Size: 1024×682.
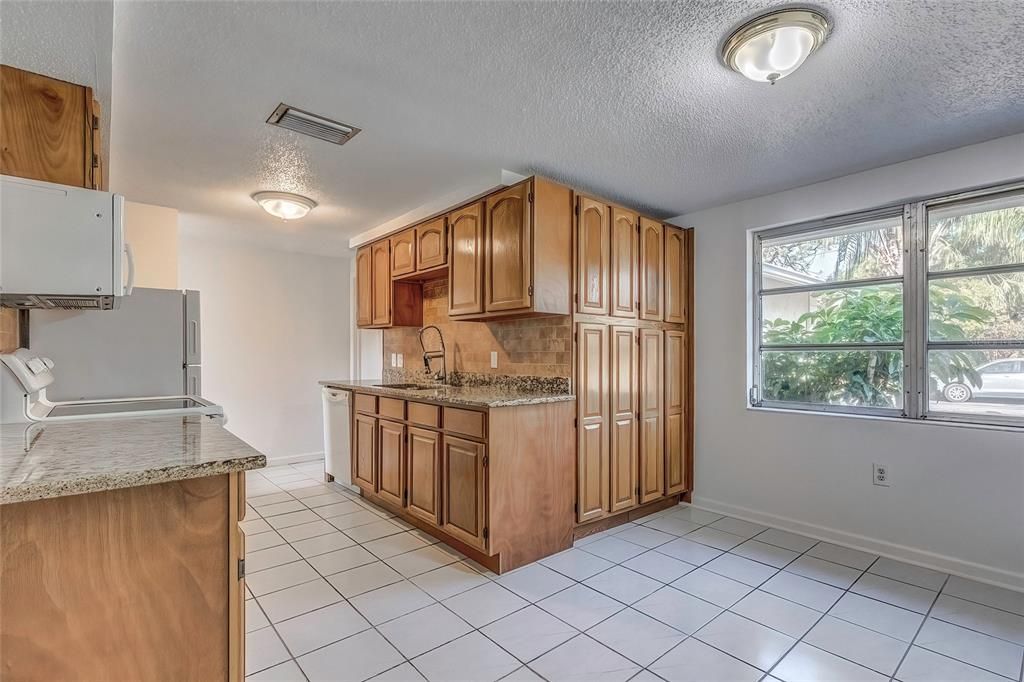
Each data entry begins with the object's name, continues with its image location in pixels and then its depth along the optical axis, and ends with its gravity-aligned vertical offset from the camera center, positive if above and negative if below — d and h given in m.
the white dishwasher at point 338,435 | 4.20 -0.81
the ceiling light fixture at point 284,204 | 3.41 +1.00
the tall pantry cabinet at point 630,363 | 3.21 -0.14
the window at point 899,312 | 2.67 +0.19
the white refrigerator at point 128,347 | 2.59 -0.01
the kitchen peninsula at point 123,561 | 1.04 -0.50
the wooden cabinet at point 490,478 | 2.71 -0.81
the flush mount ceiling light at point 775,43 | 1.66 +1.07
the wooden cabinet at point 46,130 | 1.55 +0.71
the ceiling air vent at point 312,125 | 2.29 +1.07
